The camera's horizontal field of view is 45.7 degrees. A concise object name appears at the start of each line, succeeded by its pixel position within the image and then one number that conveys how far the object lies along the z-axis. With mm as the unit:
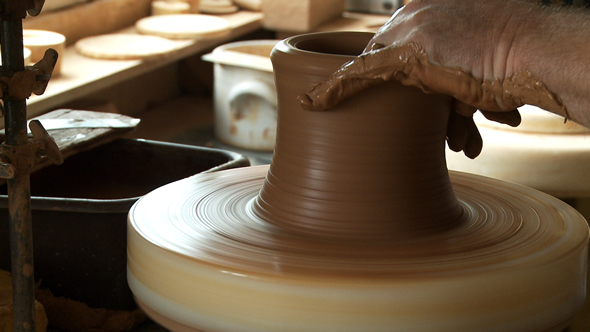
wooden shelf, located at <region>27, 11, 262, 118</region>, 3273
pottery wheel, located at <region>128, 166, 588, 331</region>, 1103
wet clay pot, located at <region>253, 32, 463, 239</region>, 1252
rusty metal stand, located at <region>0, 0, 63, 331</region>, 1223
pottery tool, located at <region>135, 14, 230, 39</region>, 4602
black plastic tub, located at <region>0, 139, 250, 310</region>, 2016
